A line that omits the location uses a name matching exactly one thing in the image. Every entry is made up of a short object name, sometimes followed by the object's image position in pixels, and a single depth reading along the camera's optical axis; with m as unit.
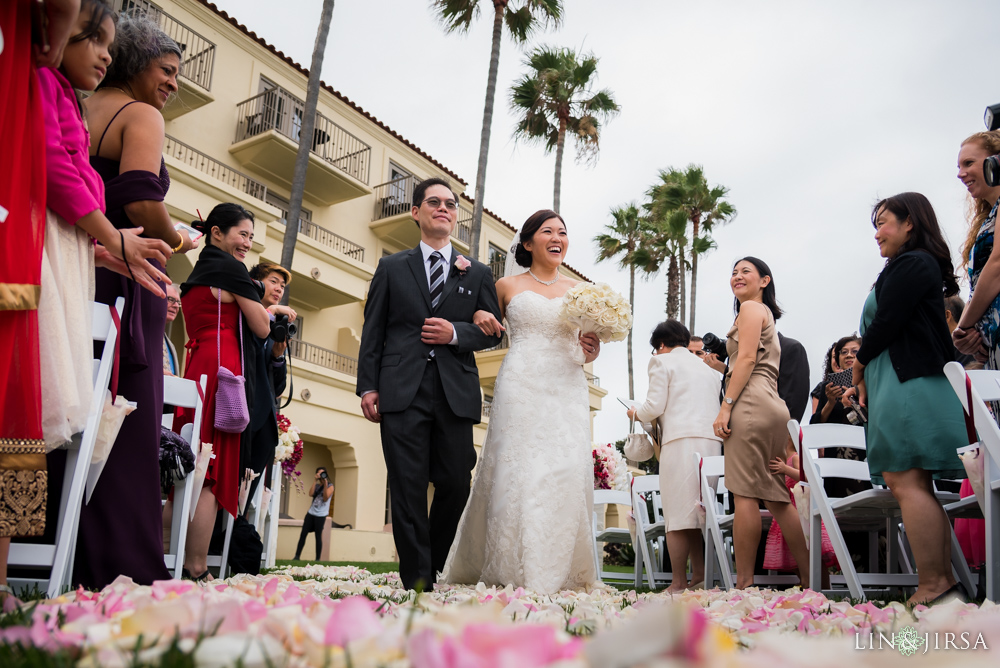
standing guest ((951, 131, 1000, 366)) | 3.56
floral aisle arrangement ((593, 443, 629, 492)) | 9.41
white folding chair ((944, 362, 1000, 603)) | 2.92
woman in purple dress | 2.79
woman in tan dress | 4.88
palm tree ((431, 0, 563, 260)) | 17.47
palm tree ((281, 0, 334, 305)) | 13.01
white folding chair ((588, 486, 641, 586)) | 8.16
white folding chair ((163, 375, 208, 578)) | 3.71
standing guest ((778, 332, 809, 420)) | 6.12
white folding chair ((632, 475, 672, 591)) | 7.09
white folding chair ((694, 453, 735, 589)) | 5.42
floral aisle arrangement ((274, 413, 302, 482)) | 8.67
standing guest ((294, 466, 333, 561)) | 15.13
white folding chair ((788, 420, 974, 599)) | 3.94
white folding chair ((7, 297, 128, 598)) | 2.37
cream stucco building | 17.83
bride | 4.48
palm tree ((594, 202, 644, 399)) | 31.81
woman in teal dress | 3.33
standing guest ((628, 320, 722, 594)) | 5.98
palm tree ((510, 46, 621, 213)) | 22.52
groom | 4.01
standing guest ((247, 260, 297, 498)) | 5.13
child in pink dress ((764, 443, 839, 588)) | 5.56
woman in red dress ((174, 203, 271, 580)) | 4.45
